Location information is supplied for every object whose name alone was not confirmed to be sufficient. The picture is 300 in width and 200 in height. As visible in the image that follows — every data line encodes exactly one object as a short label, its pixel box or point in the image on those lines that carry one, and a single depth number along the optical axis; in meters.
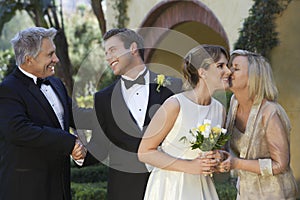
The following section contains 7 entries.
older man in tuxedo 4.15
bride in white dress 3.72
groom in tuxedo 4.29
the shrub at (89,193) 7.53
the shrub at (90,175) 9.45
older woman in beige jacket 3.72
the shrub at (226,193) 6.96
